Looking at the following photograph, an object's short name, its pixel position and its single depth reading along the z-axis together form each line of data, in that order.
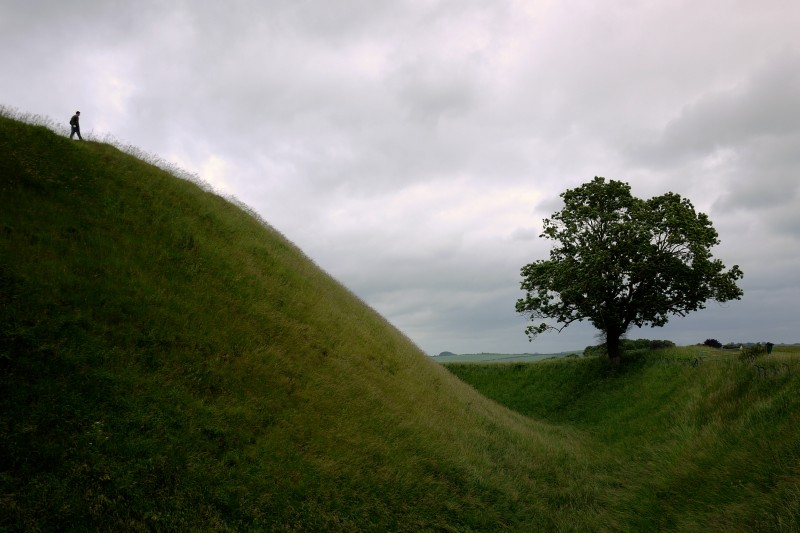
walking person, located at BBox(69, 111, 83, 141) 23.75
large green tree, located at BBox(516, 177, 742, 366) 32.25
